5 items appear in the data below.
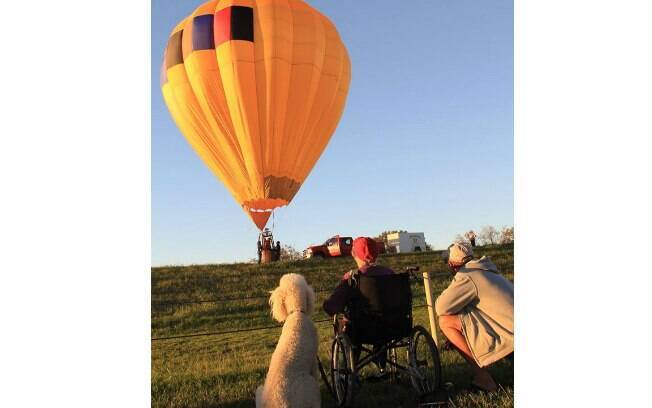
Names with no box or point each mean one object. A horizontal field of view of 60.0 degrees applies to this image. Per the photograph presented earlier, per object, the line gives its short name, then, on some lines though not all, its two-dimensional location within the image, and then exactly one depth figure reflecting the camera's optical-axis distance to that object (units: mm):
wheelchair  3682
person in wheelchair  3723
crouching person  3441
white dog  2936
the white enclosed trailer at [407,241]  25641
